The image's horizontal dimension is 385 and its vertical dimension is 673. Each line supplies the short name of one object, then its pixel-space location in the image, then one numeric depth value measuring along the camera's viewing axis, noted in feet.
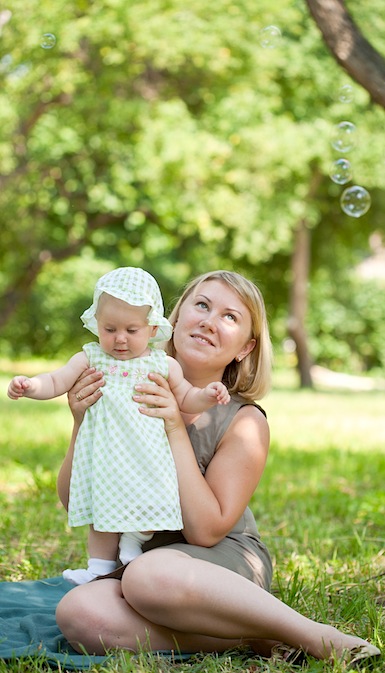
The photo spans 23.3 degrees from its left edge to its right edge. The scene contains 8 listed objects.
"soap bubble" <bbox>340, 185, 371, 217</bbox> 18.24
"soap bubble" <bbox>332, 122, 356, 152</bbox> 17.34
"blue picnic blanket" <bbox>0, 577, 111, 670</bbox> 7.96
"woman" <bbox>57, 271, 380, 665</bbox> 7.80
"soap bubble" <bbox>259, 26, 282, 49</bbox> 16.79
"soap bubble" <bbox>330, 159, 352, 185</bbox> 17.04
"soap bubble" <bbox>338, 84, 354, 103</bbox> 16.90
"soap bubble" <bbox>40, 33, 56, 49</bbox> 16.84
